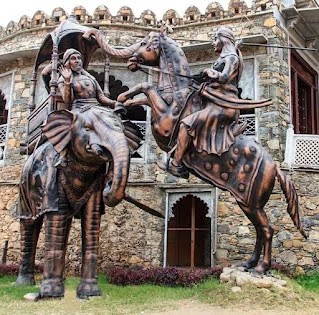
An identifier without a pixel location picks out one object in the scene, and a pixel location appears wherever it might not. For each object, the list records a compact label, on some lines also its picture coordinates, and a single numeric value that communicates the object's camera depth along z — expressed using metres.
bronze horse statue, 6.54
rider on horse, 6.54
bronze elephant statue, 6.14
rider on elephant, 6.75
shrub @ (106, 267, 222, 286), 9.51
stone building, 12.19
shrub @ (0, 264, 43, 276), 11.25
